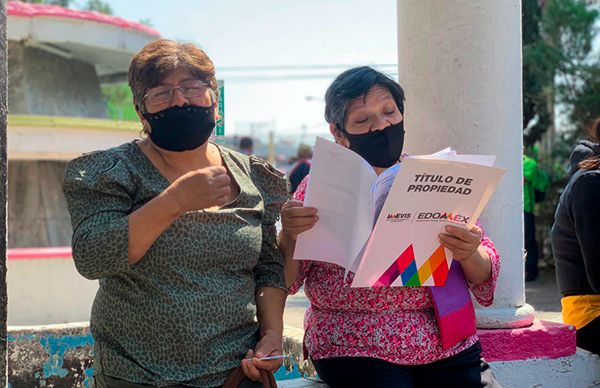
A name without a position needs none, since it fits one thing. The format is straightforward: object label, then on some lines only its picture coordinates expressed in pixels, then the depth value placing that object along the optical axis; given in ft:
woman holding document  9.39
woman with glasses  7.81
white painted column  12.60
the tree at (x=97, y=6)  134.10
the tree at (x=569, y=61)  37.29
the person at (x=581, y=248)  11.92
